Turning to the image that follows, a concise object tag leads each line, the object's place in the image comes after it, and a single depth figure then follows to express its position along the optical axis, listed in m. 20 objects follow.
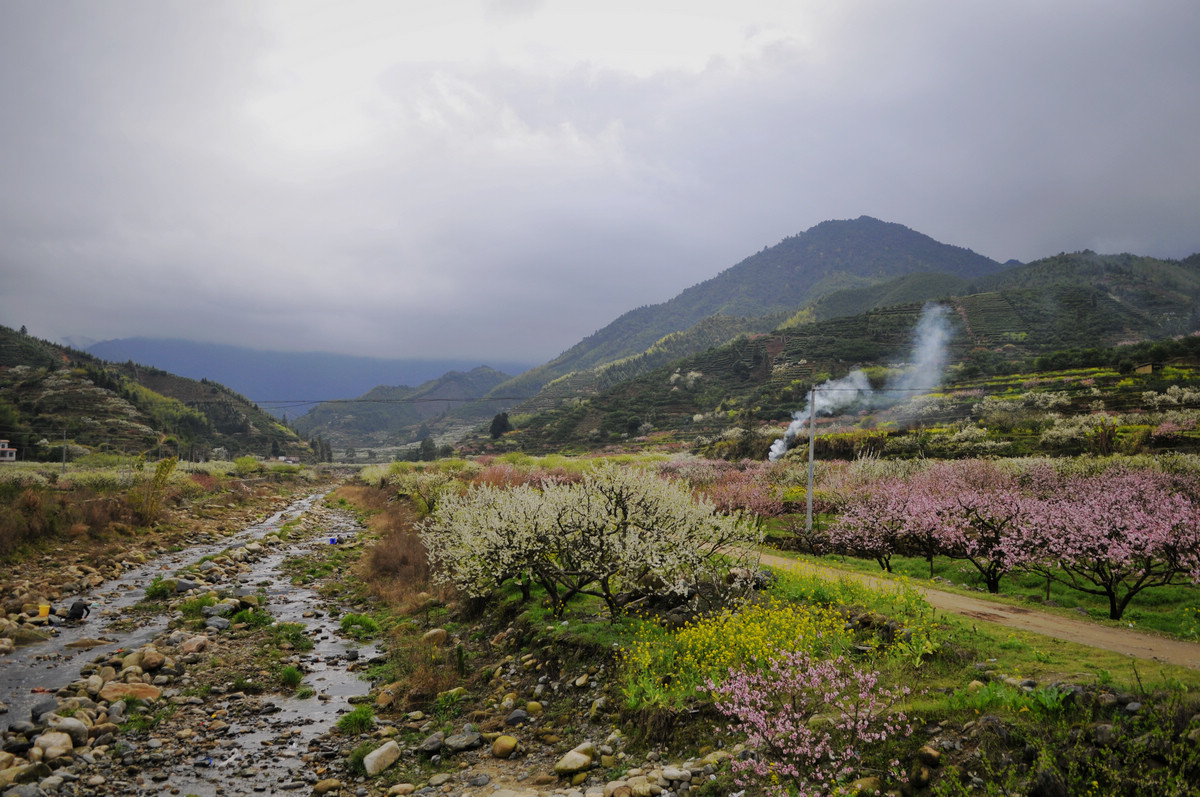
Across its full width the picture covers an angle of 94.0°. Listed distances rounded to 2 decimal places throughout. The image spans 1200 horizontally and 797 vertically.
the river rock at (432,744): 9.94
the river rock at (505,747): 9.43
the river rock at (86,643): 14.88
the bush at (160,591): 19.55
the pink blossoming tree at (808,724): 6.33
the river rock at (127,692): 11.62
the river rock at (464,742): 9.77
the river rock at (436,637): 15.23
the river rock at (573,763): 8.16
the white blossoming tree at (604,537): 12.30
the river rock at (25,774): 8.34
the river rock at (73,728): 9.95
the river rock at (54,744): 9.31
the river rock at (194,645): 14.85
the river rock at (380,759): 9.35
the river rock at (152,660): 13.38
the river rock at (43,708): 10.64
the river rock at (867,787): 5.86
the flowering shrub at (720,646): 8.88
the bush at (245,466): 73.06
